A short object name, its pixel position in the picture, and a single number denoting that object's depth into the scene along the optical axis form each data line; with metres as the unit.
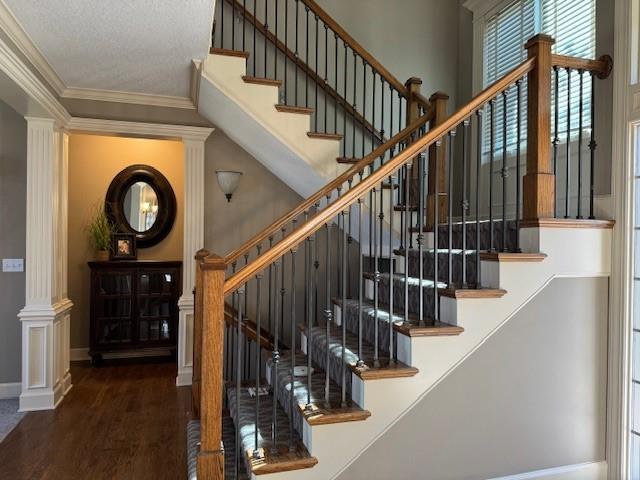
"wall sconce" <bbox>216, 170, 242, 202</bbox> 4.17
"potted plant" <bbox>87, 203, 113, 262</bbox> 5.04
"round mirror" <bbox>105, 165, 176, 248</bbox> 5.33
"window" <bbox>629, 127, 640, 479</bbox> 2.49
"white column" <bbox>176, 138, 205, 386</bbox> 4.21
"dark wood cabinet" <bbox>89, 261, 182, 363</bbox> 4.84
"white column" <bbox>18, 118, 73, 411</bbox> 3.61
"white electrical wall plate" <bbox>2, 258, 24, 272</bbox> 3.87
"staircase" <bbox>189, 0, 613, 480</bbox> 2.13
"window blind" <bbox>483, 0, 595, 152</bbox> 3.22
